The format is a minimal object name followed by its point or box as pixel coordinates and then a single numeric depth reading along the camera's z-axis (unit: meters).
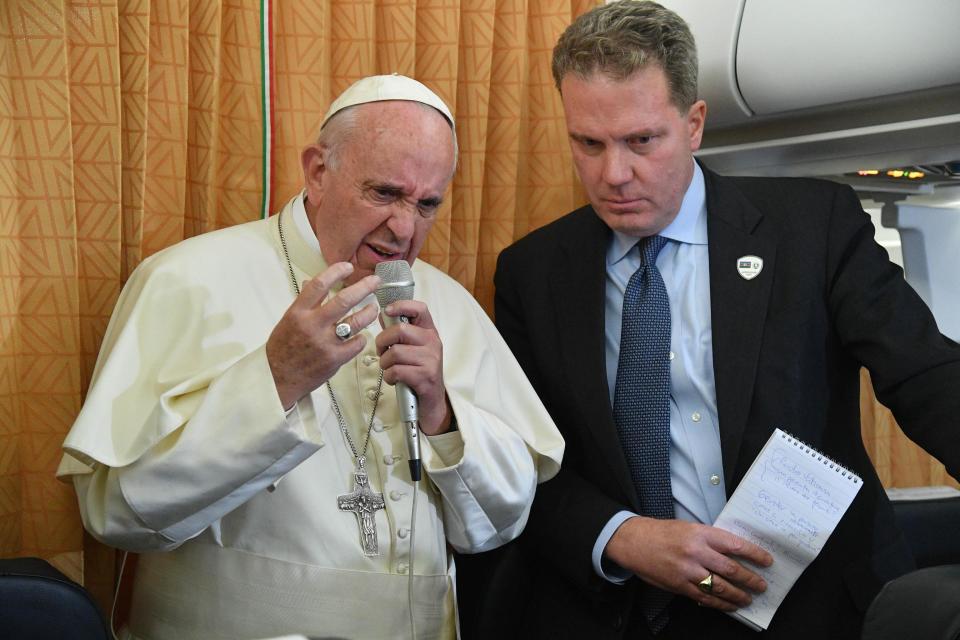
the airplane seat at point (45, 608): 1.92
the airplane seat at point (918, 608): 1.83
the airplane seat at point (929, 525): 2.96
